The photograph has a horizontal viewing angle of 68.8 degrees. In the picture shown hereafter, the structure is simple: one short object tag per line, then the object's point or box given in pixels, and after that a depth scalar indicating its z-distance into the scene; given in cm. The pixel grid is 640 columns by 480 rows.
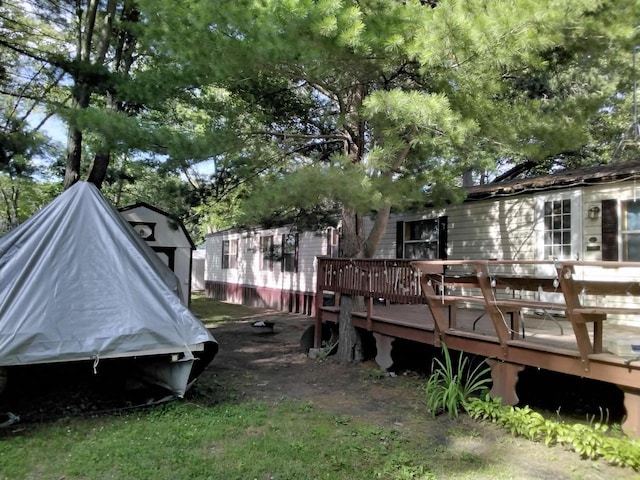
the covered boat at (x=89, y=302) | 458
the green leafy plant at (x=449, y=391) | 512
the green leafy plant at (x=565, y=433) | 379
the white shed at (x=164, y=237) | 1036
